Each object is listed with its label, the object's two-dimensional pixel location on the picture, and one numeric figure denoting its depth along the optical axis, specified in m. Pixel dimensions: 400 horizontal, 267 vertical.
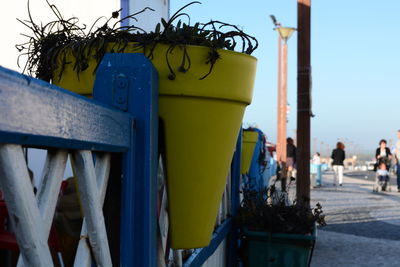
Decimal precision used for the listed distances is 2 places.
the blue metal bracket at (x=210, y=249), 2.32
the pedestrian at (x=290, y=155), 15.23
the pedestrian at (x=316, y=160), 20.02
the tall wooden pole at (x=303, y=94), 6.30
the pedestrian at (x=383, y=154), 16.58
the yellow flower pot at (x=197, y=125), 1.51
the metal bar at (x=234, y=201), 3.79
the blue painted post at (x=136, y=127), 1.38
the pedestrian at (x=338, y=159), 17.84
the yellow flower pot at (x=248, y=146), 5.69
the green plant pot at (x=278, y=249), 3.66
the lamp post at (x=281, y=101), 20.11
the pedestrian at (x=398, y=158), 16.27
